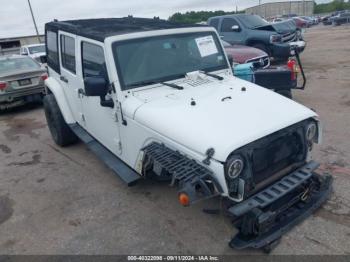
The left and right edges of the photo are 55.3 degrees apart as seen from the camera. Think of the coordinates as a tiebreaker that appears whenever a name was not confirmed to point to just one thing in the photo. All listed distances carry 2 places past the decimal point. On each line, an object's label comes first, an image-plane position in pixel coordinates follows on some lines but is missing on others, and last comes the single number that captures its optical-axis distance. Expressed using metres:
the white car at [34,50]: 16.69
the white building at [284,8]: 70.94
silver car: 8.57
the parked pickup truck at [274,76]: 6.09
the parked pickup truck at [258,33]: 11.00
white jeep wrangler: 2.80
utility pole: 30.86
